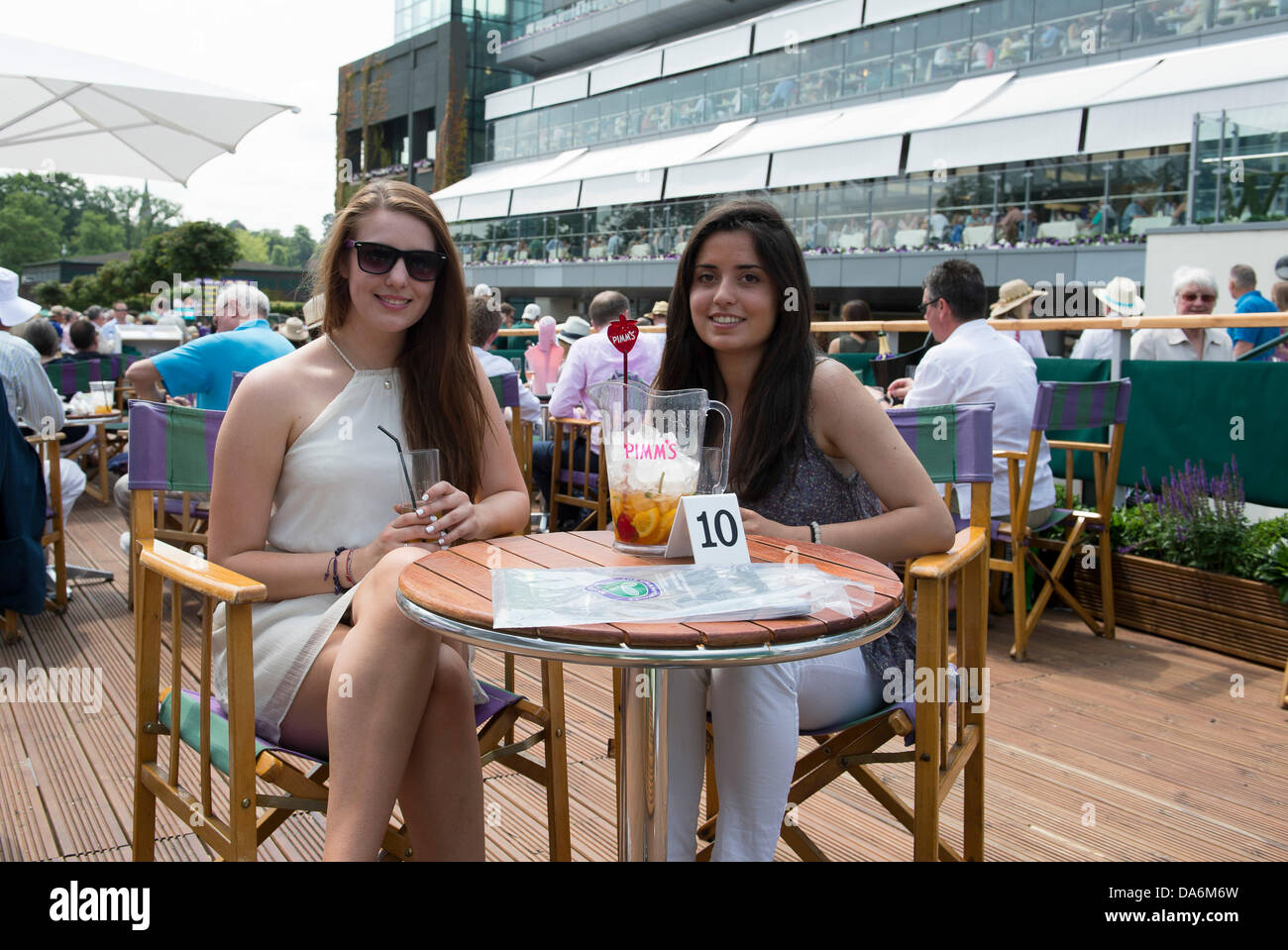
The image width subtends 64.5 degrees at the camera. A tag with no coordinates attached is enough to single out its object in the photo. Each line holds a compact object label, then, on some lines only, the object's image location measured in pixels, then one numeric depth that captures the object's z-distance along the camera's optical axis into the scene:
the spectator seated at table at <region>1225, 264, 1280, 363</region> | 5.98
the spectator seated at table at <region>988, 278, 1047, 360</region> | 5.94
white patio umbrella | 5.11
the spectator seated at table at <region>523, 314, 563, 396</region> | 8.23
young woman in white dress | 1.60
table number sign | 1.50
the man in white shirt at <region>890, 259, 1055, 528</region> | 4.00
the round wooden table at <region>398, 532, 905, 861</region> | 1.17
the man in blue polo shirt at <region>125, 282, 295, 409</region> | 4.18
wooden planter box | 3.73
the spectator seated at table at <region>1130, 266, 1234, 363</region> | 5.38
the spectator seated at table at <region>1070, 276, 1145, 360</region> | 6.04
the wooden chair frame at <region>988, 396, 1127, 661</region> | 3.89
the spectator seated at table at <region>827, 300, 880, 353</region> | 8.00
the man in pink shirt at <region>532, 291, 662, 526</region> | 5.62
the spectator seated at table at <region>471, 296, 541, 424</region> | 5.16
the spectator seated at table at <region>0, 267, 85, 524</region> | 4.43
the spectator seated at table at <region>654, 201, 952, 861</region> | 1.71
